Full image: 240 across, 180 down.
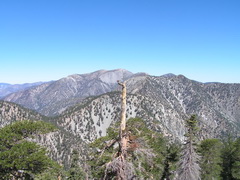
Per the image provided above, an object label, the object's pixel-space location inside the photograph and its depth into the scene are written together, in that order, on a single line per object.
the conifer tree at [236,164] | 41.24
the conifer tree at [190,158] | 29.84
